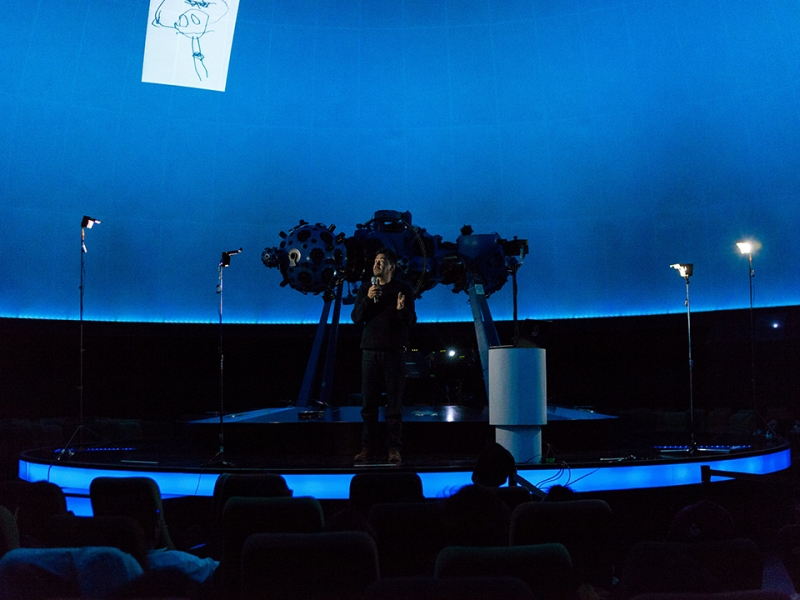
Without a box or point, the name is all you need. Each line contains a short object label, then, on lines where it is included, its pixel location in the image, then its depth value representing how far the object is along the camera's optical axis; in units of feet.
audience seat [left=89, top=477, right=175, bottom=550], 14.42
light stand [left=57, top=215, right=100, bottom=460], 27.75
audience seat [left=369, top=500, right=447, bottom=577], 11.34
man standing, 20.58
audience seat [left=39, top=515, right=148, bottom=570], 10.25
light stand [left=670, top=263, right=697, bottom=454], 30.48
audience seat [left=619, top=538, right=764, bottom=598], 8.00
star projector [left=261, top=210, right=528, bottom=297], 29.84
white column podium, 20.49
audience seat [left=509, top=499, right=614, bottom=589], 10.32
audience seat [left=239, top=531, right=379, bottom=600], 8.02
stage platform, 20.83
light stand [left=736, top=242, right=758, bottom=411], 35.91
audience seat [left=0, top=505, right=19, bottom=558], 10.32
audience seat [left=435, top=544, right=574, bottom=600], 7.55
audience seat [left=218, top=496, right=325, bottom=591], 11.22
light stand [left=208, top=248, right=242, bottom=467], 22.31
